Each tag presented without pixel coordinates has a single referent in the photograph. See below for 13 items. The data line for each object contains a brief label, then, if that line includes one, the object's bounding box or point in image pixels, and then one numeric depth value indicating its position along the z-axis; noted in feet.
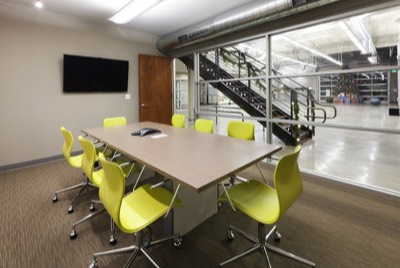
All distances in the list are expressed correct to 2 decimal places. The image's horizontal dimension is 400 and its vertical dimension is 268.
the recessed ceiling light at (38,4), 11.17
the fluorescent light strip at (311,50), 17.11
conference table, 4.60
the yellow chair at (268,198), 4.45
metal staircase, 15.16
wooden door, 17.67
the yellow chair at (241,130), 9.14
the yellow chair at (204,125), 10.69
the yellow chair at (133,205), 4.21
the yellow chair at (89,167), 6.23
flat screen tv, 14.02
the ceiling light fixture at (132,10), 10.58
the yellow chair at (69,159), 8.24
